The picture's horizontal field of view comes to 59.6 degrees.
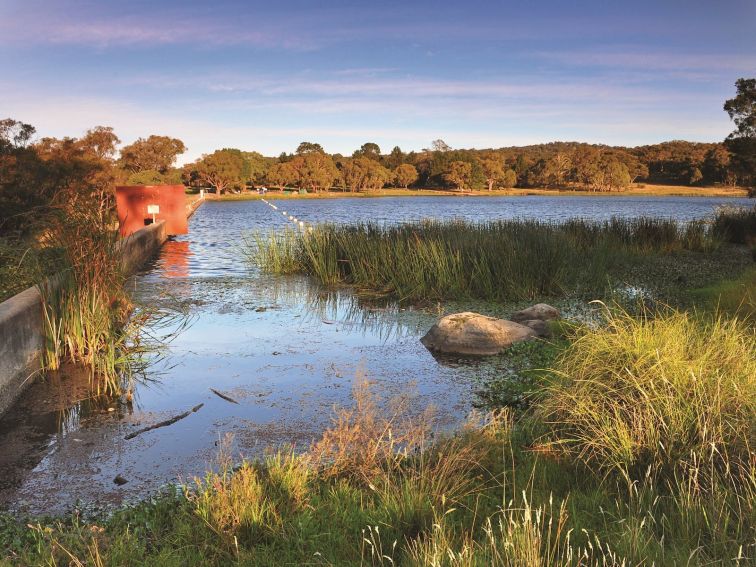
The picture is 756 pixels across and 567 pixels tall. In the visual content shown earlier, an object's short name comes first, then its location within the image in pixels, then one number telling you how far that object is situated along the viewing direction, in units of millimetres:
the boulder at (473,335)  7941
